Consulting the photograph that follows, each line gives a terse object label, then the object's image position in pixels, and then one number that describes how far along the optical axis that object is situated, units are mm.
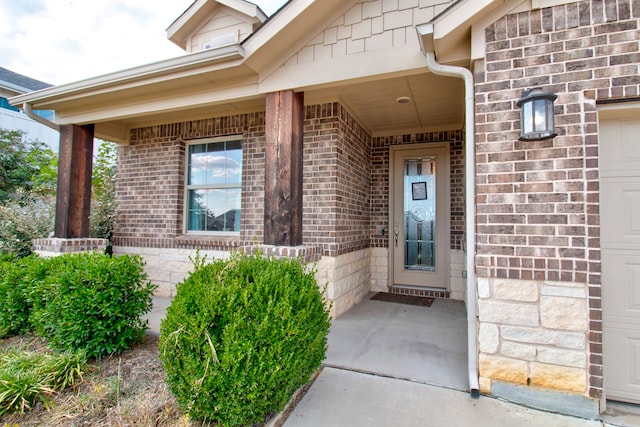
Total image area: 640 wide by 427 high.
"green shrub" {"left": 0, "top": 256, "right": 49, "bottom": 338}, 3137
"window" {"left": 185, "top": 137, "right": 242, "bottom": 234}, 4758
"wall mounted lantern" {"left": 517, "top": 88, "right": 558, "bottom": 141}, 2014
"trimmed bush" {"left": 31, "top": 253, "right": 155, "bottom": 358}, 2533
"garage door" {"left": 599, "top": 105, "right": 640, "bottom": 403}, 2076
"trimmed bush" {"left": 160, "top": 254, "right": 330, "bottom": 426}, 1603
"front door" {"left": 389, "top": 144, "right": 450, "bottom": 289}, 4863
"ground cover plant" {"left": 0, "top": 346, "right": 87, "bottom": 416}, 1965
